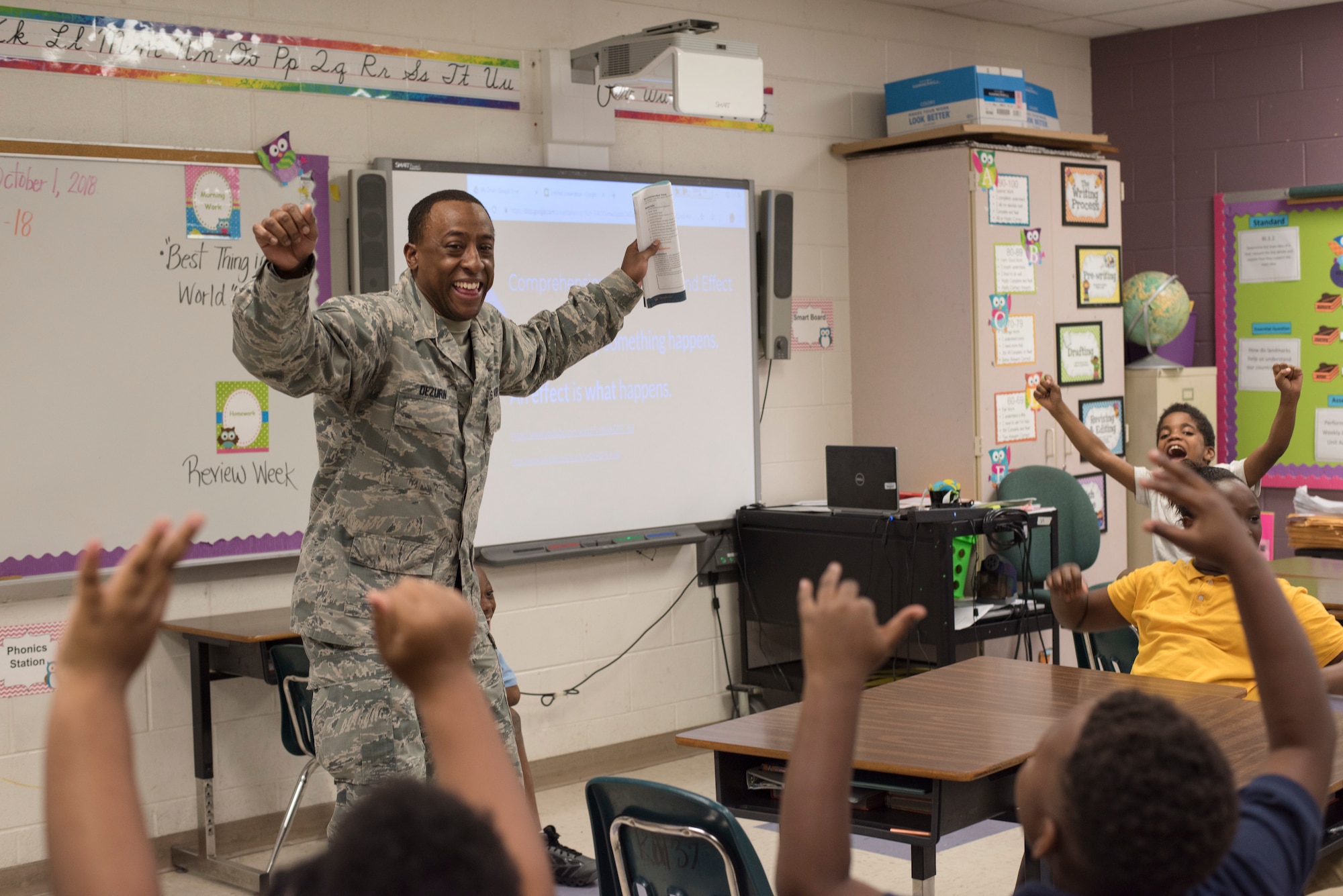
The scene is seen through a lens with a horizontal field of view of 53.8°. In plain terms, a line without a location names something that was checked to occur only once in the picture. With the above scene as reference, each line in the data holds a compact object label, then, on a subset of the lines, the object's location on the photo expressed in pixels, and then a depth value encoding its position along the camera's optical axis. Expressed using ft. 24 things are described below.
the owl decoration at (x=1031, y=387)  17.33
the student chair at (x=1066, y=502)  16.40
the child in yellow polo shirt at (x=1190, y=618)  8.79
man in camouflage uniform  7.25
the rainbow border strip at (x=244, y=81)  11.60
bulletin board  18.79
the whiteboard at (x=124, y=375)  11.53
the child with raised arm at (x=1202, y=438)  11.83
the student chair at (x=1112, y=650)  10.64
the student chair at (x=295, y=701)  11.18
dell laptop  14.89
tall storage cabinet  16.78
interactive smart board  14.42
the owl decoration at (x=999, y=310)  16.85
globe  18.92
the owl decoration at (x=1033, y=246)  17.25
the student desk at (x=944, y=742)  6.93
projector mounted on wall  13.96
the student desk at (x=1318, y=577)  10.63
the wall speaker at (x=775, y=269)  16.72
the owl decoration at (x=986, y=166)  16.67
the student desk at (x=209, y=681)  11.80
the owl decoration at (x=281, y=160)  12.79
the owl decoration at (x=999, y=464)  16.90
